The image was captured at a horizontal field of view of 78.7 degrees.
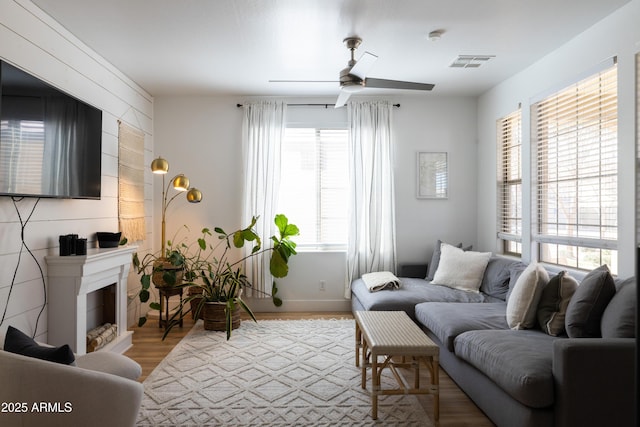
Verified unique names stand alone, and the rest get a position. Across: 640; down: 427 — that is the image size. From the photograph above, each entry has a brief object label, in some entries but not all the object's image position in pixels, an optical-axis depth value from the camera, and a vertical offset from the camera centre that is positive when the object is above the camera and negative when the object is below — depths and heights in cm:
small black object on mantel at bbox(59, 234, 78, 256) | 285 -23
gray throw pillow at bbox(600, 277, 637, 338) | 212 -54
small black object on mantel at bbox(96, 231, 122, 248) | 341 -23
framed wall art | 508 +54
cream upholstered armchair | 149 -73
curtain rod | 501 +142
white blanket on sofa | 412 -71
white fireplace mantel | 284 -63
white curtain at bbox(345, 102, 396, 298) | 491 +24
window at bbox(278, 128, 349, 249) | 504 +43
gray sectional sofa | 193 -82
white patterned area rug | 240 -124
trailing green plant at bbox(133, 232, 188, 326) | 398 -60
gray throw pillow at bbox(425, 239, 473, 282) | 460 -53
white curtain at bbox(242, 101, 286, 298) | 488 +45
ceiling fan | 303 +107
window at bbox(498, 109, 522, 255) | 419 +39
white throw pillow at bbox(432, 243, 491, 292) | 412 -57
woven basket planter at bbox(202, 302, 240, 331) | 416 -109
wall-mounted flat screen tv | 238 +51
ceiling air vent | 371 +153
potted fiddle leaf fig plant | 417 -66
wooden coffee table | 231 -79
